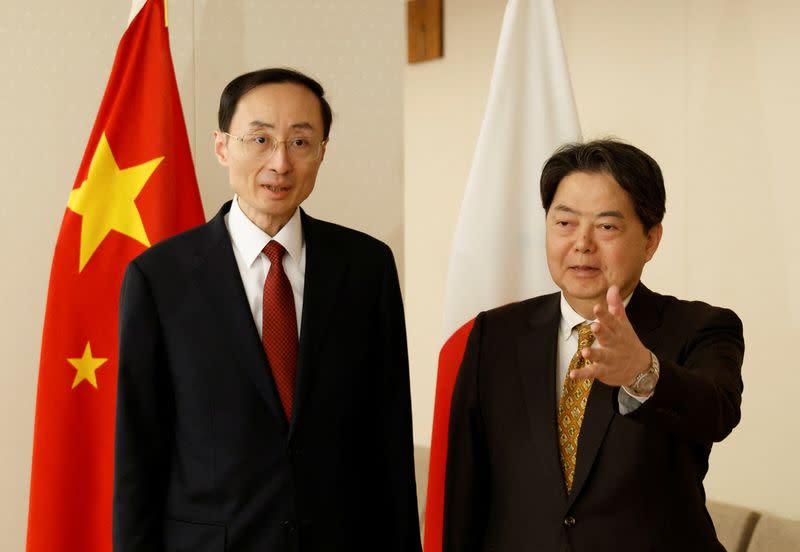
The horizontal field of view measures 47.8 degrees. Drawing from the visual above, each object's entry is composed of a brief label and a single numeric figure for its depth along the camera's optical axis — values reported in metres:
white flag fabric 2.64
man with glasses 1.80
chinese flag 2.54
